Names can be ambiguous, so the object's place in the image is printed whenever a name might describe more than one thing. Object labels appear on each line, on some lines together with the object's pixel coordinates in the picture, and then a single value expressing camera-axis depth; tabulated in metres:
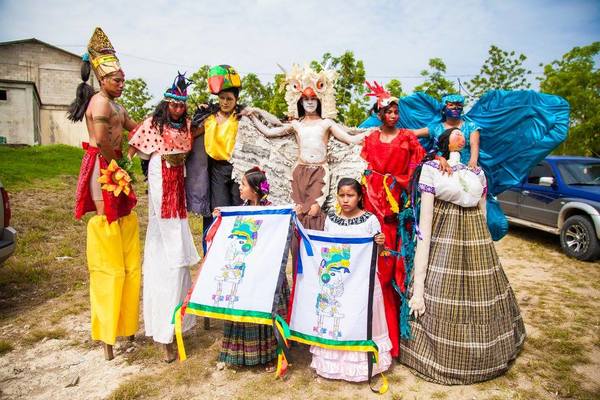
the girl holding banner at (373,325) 3.22
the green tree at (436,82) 10.91
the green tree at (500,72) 19.78
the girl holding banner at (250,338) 3.39
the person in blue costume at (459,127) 3.86
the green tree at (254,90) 14.01
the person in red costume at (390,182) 3.53
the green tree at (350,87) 7.89
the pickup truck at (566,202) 6.89
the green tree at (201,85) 10.90
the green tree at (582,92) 16.53
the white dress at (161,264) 3.61
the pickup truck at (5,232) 4.38
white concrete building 25.19
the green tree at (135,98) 24.47
